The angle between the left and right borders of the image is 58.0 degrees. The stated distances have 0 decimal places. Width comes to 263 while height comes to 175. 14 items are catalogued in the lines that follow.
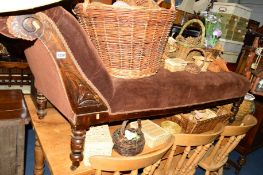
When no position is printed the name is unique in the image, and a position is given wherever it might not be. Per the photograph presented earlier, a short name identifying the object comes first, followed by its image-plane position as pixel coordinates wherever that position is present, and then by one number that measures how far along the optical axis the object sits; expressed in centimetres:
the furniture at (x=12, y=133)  176
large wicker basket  106
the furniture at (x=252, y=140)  308
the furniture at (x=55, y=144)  132
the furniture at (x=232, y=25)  423
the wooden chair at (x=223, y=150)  181
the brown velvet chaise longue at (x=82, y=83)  94
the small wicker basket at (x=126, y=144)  145
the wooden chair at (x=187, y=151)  152
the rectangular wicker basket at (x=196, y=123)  189
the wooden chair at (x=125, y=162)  116
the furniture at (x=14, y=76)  382
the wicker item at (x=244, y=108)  240
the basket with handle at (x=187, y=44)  181
